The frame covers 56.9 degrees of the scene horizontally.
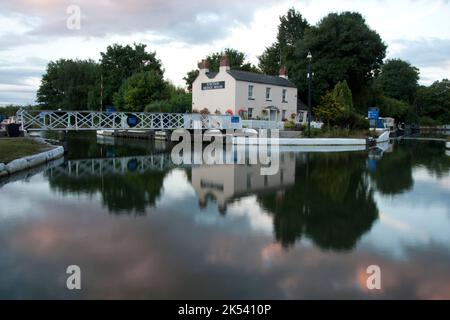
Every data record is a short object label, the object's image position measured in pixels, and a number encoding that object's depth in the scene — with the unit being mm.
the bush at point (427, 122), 82312
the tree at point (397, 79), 73875
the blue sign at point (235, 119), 30278
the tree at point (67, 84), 59688
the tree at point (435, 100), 83562
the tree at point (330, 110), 33312
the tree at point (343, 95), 35788
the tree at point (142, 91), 43062
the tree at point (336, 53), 41219
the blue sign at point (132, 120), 27766
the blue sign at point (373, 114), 41219
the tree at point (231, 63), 49625
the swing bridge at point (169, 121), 27172
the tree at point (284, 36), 61375
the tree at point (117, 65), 51656
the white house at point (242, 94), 33281
